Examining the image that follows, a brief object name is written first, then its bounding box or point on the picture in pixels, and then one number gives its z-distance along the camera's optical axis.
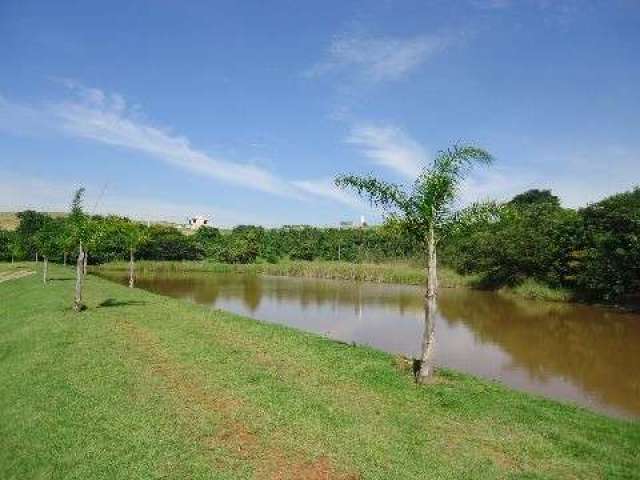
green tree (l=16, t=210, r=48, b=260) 45.94
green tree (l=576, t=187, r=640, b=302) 36.28
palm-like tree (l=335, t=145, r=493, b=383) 13.16
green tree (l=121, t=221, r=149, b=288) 40.56
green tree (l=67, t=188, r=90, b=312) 23.56
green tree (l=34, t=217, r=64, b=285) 33.78
